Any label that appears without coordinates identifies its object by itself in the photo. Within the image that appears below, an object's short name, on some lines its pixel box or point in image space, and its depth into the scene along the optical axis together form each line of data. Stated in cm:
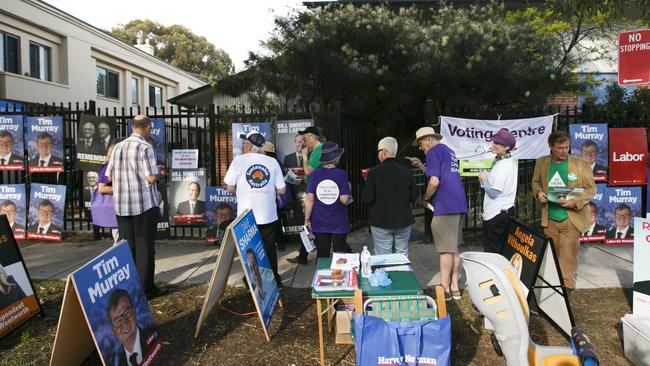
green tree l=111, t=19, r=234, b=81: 4356
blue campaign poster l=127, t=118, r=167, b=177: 773
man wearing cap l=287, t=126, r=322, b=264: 593
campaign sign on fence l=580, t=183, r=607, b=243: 750
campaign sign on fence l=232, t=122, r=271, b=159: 746
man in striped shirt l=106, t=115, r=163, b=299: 465
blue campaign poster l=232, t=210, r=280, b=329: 385
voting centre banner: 745
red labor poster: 754
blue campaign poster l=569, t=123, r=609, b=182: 756
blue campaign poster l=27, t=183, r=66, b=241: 785
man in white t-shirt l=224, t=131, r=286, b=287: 482
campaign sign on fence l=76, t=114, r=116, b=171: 771
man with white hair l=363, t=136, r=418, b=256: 450
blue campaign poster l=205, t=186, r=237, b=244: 754
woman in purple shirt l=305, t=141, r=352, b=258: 471
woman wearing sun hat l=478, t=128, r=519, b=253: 445
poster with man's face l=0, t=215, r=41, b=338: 405
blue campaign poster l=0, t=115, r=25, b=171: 798
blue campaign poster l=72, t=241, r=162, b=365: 289
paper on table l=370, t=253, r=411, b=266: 392
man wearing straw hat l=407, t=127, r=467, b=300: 453
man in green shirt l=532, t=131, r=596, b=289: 454
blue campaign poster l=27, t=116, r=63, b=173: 794
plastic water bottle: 364
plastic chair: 252
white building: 1727
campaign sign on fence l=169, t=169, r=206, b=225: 773
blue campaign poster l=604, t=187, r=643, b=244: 751
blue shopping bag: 280
